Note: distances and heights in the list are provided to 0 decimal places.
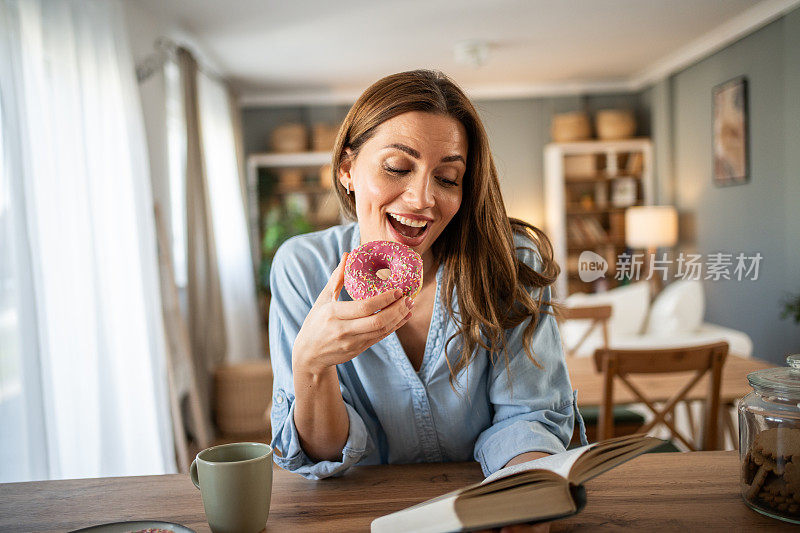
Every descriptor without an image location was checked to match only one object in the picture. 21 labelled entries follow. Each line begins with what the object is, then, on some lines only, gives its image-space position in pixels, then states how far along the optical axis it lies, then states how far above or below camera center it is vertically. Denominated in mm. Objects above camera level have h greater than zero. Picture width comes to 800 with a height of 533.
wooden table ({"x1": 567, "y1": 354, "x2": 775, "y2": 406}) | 2318 -651
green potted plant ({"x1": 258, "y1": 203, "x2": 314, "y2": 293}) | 5828 +29
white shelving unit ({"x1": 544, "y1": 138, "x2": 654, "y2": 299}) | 6348 +225
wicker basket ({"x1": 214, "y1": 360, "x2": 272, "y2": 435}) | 4449 -1109
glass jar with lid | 732 -271
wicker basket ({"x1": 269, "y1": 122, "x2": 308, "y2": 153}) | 6363 +922
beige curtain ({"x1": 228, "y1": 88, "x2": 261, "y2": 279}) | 5691 +854
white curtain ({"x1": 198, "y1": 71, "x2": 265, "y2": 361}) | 5215 +82
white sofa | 4219 -735
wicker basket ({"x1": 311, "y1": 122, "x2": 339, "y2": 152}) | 6352 +919
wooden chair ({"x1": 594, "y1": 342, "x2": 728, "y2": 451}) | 2082 -497
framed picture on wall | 4355 +521
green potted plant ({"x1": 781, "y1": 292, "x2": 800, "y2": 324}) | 3574 -569
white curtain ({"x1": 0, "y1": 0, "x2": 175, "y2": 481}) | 2039 -57
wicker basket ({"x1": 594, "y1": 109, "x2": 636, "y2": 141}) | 6273 +870
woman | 980 -160
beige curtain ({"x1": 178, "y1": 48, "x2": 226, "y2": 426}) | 4215 -193
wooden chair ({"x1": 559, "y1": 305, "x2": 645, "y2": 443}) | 2732 -869
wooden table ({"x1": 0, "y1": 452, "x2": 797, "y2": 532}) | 779 -361
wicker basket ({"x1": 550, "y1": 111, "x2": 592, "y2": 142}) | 6352 +876
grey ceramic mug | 716 -285
